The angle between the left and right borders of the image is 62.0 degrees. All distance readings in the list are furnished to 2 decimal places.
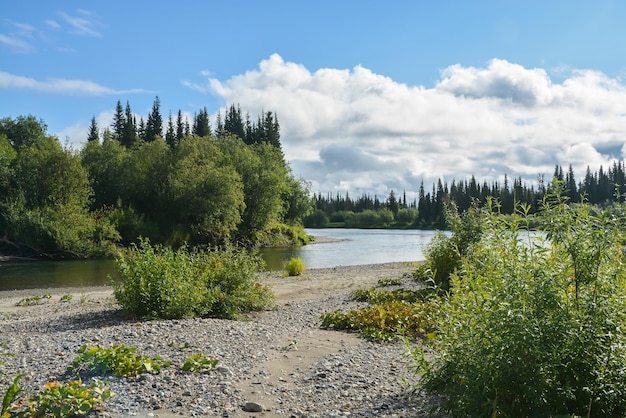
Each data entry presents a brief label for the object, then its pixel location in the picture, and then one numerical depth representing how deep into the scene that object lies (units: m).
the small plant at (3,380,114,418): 5.37
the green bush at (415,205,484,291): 15.56
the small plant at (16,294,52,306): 17.30
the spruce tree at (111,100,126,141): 97.19
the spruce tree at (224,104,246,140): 105.55
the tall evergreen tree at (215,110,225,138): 111.31
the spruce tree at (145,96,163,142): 94.75
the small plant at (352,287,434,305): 14.30
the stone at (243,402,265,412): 5.93
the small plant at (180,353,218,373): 6.99
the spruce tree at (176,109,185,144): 98.23
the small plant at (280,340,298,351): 8.70
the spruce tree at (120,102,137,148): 86.69
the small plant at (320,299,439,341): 10.06
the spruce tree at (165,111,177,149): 93.93
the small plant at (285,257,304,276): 23.64
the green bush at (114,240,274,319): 11.08
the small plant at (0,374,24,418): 5.08
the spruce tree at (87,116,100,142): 99.12
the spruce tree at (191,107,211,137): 96.44
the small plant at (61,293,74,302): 17.53
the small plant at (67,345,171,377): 6.64
